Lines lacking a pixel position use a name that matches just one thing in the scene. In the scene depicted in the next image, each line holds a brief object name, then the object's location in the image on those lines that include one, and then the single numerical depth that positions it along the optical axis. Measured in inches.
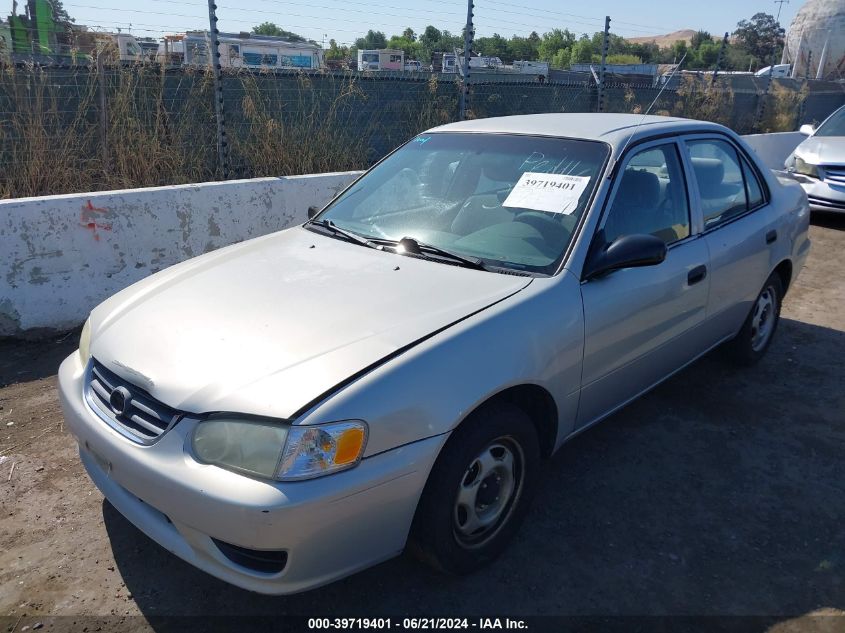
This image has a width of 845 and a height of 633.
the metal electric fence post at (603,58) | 373.7
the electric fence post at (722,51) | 420.2
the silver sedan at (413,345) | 85.2
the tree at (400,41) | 2545.8
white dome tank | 1491.1
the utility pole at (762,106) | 600.1
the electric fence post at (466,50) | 315.3
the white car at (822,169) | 354.0
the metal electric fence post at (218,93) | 254.8
